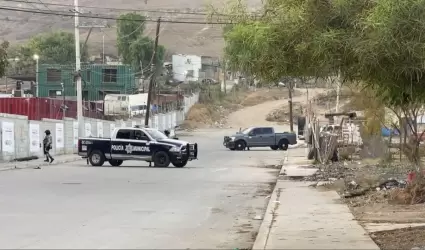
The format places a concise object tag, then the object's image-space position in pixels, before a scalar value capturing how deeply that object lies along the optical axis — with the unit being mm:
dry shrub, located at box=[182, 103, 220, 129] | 97375
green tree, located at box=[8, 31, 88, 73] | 107312
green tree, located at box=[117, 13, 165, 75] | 112312
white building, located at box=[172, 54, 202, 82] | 128875
